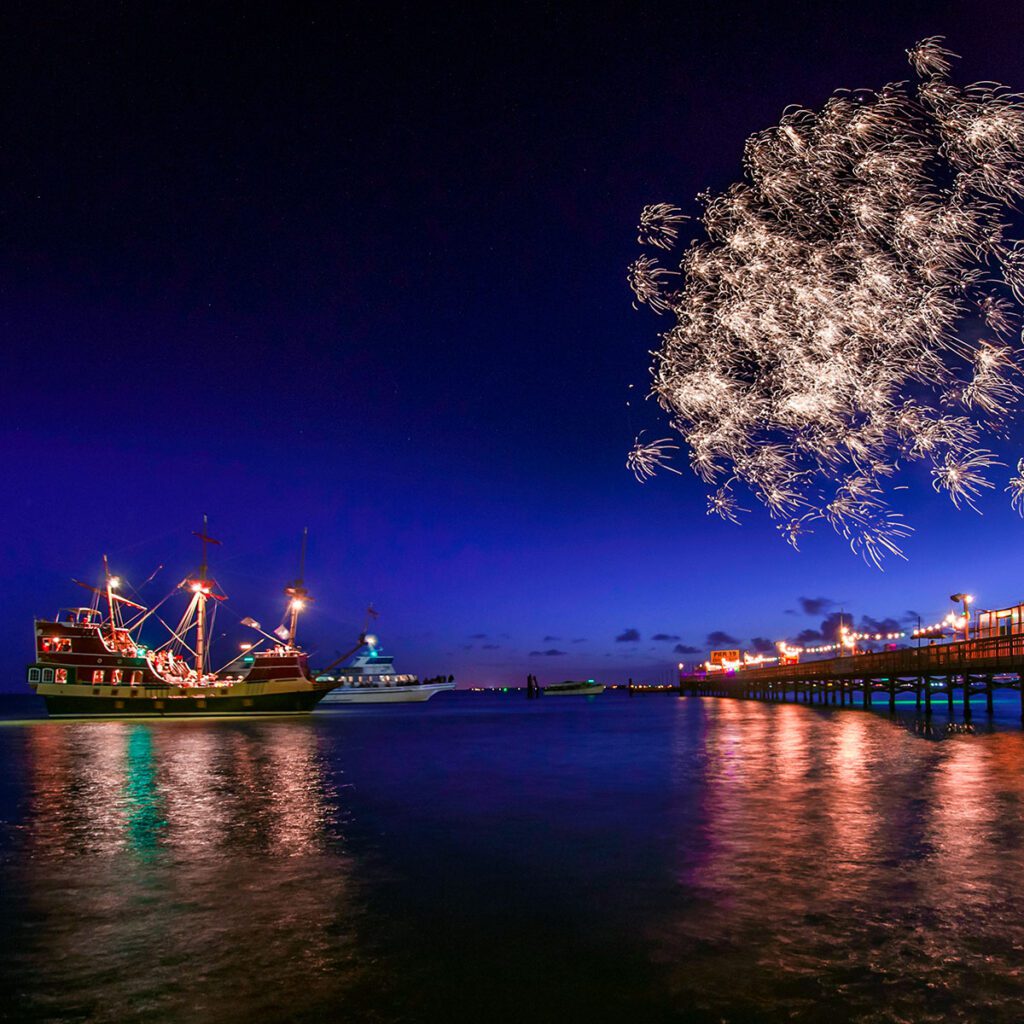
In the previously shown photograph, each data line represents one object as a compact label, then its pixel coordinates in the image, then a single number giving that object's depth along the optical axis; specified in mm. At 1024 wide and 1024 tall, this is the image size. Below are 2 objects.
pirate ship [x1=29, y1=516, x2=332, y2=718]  79938
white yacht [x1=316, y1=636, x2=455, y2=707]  166625
